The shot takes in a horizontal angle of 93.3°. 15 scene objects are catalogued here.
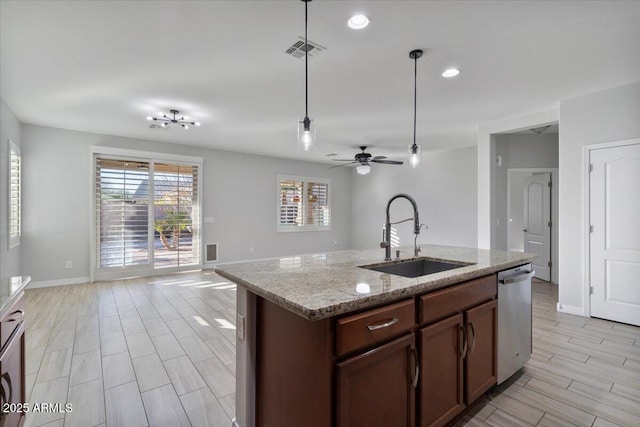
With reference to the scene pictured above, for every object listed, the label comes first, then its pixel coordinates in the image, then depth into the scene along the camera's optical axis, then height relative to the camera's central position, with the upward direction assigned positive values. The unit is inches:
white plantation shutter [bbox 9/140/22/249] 162.2 +10.1
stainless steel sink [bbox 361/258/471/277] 82.6 -15.4
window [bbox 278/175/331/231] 307.6 +11.0
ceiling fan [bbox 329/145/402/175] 213.0 +39.2
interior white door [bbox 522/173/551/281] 215.0 -3.8
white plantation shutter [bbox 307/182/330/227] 329.1 +11.4
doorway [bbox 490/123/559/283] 196.4 +25.9
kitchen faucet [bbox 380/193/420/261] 86.1 -5.6
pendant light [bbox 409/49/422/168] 110.6 +24.5
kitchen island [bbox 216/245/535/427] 46.2 -23.2
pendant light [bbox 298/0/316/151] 83.3 +22.3
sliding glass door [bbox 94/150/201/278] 210.8 -0.4
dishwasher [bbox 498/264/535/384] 81.2 -29.7
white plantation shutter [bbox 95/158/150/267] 209.9 +0.9
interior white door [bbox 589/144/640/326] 128.5 -7.8
